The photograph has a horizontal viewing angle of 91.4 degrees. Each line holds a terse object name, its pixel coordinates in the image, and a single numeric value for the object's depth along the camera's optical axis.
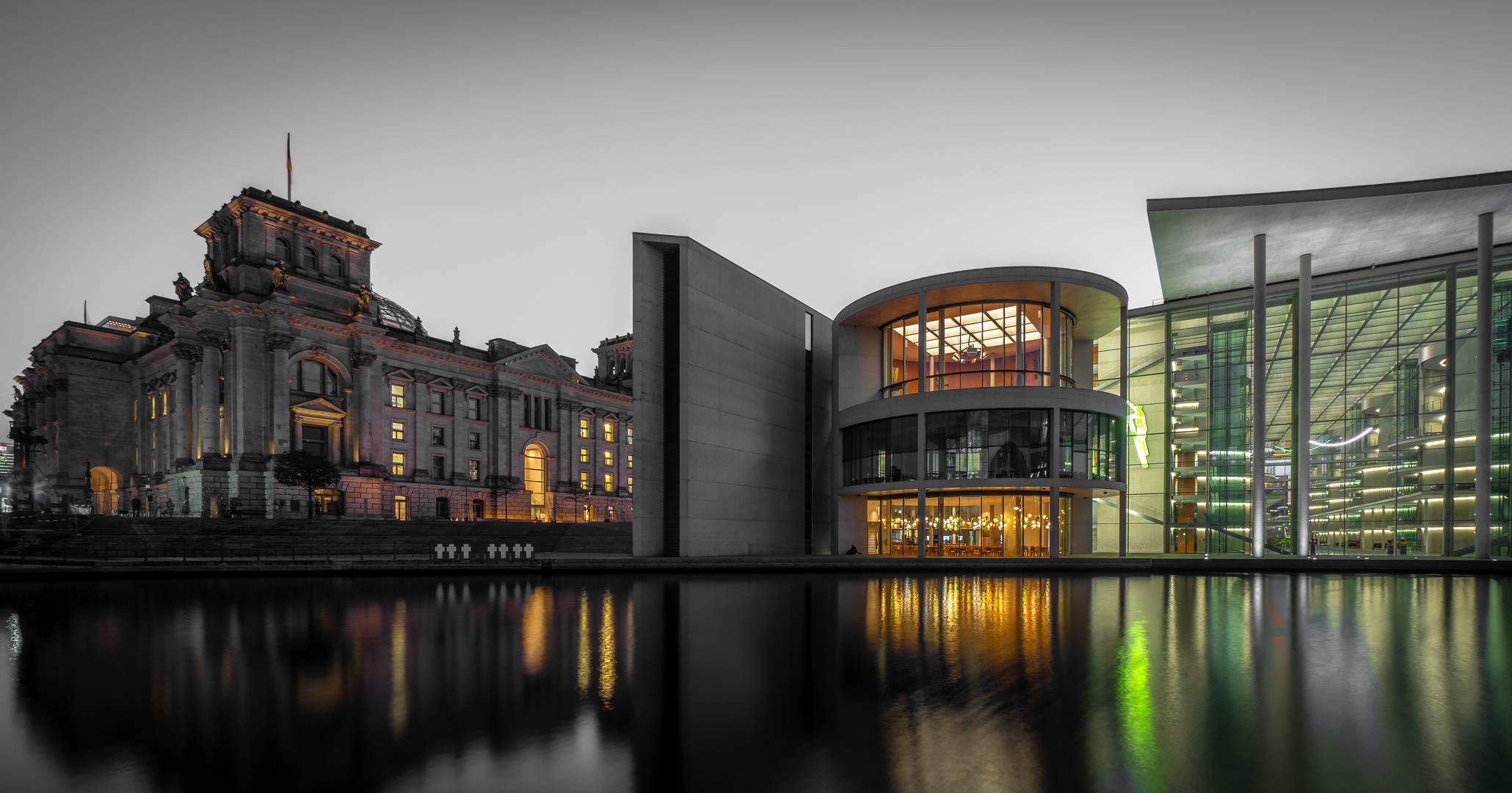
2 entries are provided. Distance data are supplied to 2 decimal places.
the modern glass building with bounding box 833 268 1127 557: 36.25
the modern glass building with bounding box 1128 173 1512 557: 34.81
